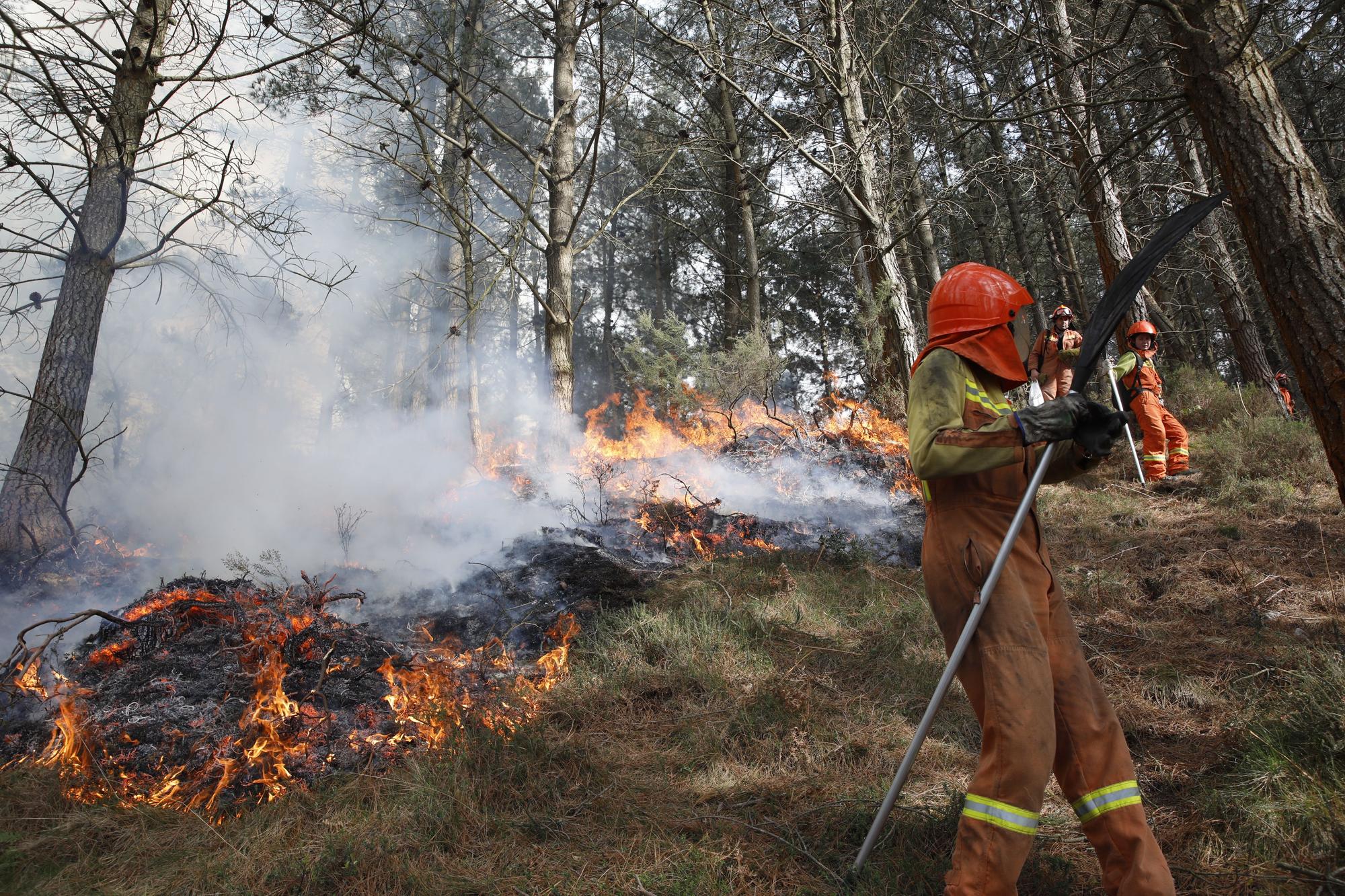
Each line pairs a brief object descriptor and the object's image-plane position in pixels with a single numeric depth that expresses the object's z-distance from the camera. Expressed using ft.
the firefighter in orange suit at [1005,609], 7.11
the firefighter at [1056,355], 29.04
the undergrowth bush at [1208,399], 33.58
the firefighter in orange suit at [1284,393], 36.41
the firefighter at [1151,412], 28.50
